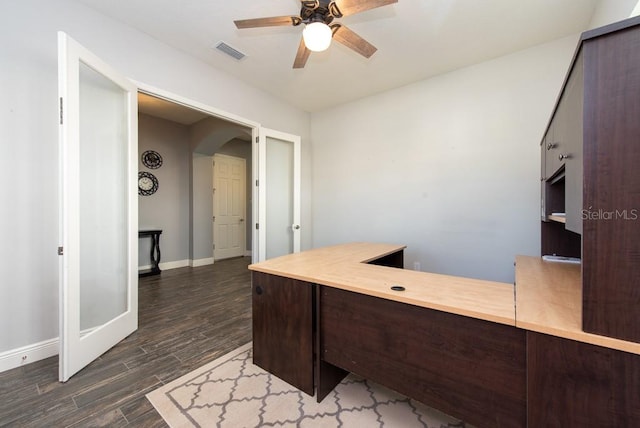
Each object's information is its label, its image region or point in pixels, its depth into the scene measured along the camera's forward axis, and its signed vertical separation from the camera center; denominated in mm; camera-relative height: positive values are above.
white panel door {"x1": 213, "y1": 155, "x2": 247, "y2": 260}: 5656 +156
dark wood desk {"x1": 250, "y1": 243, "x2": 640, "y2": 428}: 812 -549
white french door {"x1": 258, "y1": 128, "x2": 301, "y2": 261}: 3514 +301
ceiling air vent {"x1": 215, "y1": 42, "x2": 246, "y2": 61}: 2637 +1736
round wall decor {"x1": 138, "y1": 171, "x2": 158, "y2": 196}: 4441 +524
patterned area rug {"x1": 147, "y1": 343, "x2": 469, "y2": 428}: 1385 -1134
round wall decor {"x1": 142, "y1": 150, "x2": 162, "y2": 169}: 4516 +967
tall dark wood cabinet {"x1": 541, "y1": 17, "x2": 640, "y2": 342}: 728 +100
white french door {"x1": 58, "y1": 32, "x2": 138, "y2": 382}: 1696 +47
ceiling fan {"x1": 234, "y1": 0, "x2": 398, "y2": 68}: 1662 +1359
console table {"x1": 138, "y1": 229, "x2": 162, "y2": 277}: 4355 -679
